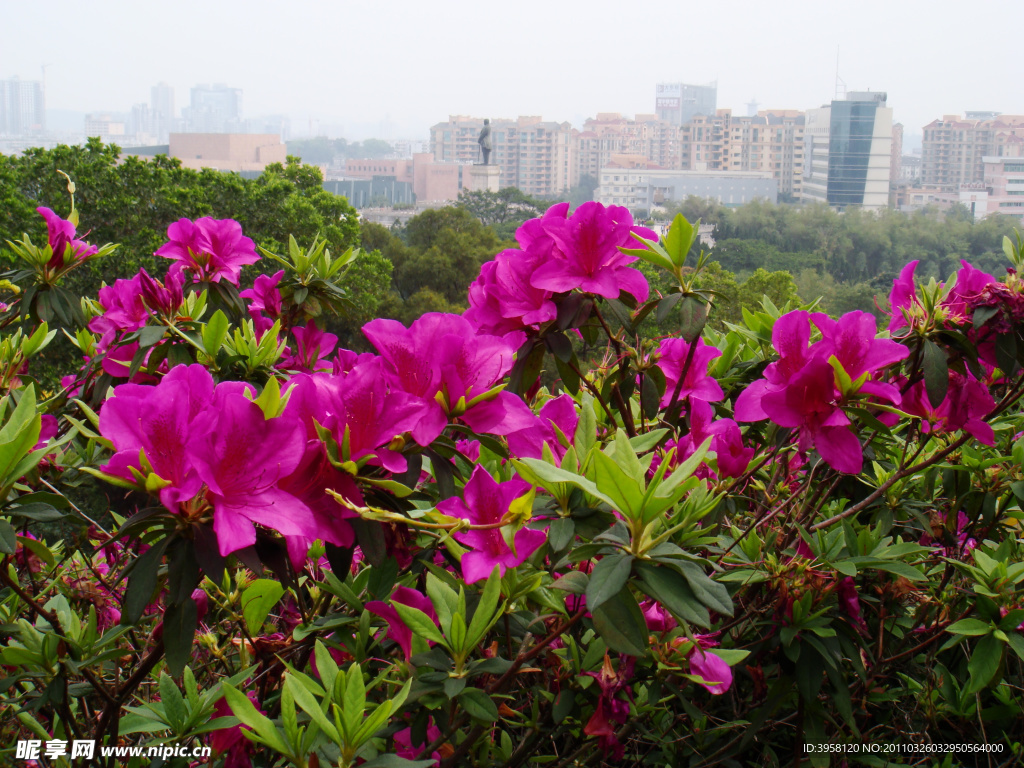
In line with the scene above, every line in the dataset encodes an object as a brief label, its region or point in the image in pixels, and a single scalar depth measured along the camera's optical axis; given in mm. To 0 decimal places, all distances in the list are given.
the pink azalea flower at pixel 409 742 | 590
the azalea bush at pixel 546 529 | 477
